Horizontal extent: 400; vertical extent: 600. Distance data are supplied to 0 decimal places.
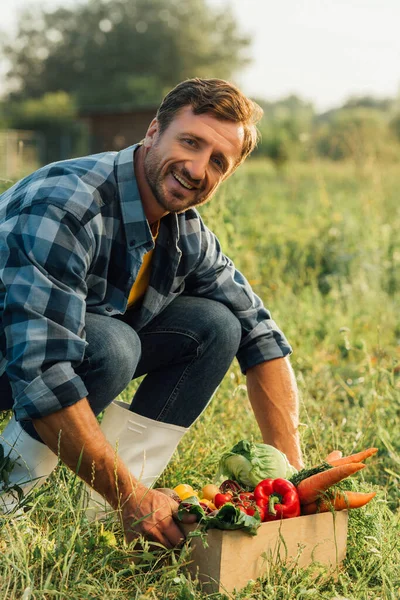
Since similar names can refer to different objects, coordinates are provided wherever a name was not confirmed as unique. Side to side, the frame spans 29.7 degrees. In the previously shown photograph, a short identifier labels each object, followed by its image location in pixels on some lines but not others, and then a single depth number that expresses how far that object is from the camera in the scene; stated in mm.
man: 2172
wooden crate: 2180
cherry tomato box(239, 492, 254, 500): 2373
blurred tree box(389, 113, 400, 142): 30188
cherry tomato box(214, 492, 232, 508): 2348
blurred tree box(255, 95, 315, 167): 19266
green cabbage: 2504
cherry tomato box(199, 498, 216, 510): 2365
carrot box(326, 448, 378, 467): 2455
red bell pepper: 2322
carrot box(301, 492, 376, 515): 2395
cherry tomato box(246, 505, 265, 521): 2259
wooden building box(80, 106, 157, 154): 26000
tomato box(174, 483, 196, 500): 2557
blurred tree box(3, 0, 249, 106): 53875
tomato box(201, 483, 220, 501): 2533
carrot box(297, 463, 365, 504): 2334
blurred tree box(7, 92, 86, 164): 36219
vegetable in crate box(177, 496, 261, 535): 2145
